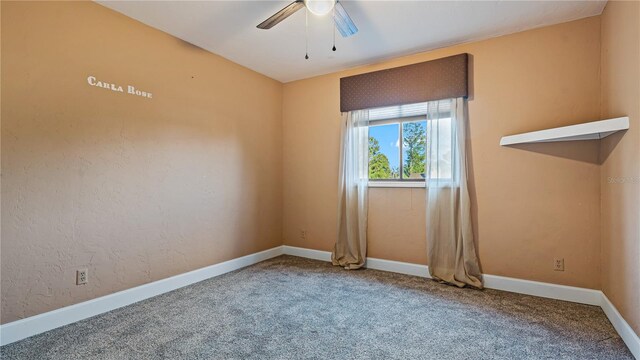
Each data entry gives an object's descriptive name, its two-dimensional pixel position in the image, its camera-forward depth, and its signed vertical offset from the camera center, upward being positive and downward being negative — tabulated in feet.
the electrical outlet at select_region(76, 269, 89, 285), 7.85 -2.60
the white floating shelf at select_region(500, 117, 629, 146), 6.72 +1.34
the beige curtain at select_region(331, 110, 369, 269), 12.47 -0.43
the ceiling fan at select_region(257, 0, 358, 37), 6.97 +4.26
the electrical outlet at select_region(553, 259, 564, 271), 9.09 -2.56
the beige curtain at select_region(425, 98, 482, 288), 10.20 -0.65
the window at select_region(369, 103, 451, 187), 11.78 +1.56
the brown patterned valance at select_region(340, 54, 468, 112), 10.52 +3.87
